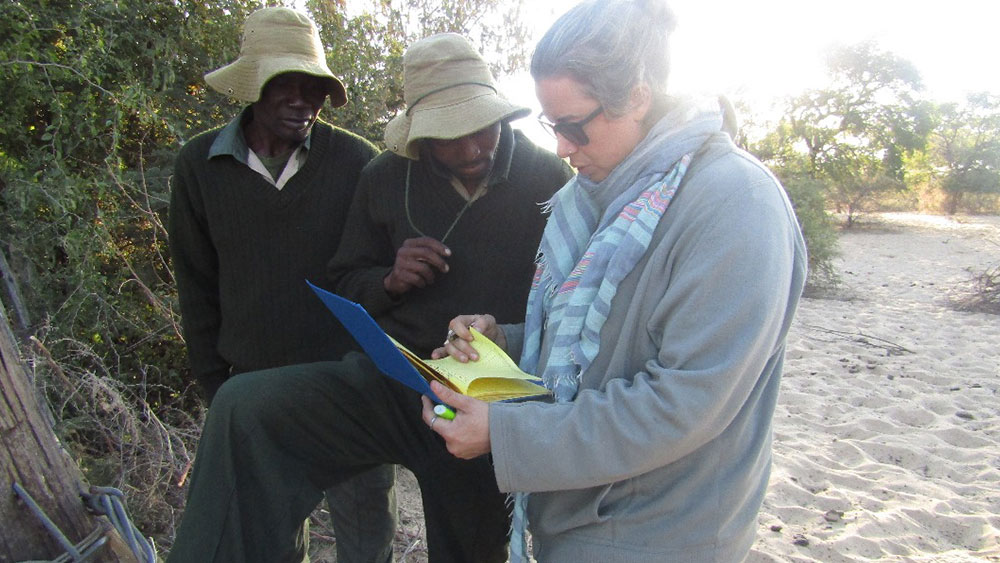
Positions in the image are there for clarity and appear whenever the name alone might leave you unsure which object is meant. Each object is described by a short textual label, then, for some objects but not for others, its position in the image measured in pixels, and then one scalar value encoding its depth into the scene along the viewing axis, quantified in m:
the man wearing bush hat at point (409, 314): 1.43
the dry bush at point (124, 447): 2.82
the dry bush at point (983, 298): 7.96
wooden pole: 1.15
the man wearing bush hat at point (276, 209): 2.27
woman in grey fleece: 1.11
